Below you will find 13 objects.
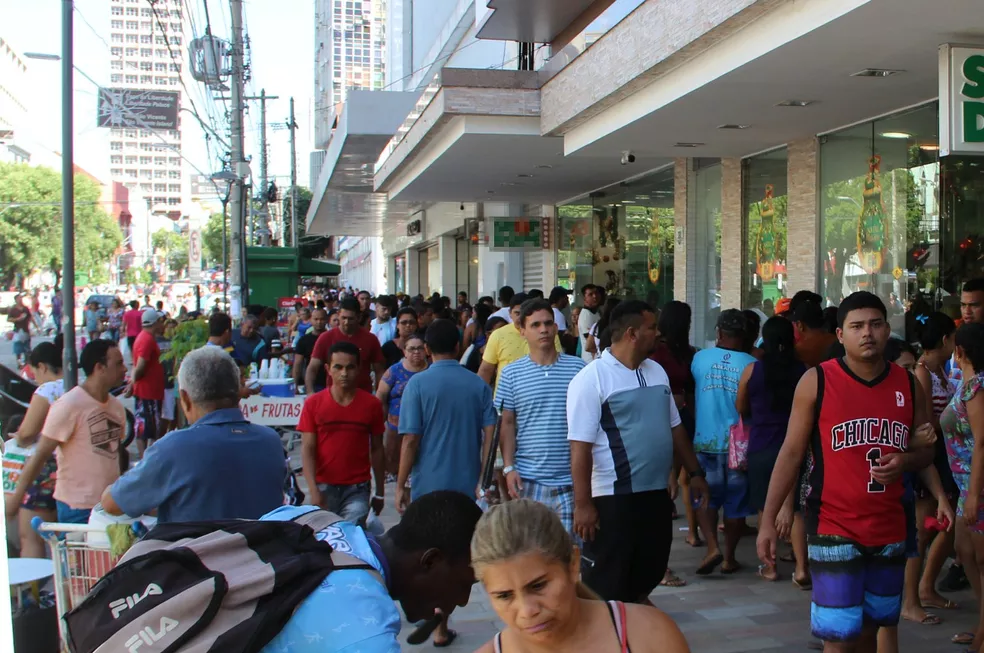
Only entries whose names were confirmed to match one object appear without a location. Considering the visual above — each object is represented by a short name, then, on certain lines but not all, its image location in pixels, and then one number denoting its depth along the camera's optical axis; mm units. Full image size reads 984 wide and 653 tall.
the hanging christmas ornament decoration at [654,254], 16109
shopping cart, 3971
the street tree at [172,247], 108019
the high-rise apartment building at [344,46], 96875
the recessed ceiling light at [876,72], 7727
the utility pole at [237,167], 20219
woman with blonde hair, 2166
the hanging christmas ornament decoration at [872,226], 10284
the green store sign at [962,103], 6168
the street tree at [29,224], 42344
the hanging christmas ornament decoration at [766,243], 12305
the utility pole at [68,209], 7453
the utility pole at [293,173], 46078
